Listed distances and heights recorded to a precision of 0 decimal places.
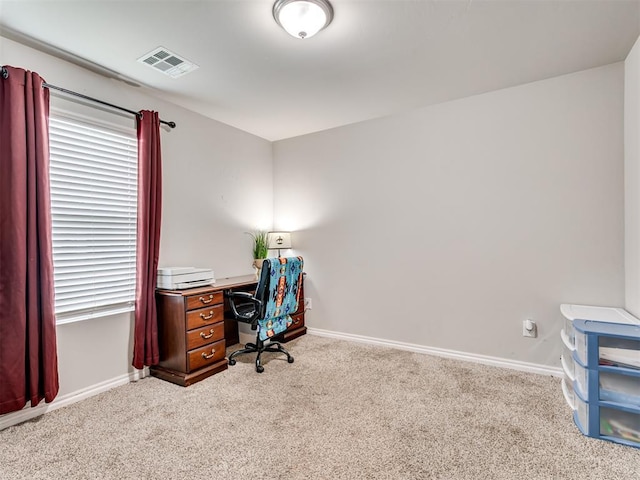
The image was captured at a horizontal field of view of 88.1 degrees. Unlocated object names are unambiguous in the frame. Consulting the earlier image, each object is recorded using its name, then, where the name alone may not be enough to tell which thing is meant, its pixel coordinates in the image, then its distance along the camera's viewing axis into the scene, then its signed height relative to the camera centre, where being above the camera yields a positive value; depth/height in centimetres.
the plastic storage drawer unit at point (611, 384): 186 -85
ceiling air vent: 227 +128
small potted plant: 402 -9
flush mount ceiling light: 177 +124
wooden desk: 263 -78
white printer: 275 -33
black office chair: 283 -57
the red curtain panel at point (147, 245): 267 -5
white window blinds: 231 +18
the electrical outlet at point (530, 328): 277 -77
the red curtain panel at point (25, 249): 198 -5
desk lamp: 397 -2
